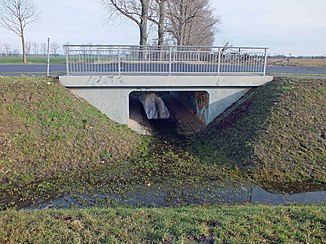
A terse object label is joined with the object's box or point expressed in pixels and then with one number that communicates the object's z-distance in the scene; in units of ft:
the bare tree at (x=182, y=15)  85.15
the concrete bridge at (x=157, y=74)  36.81
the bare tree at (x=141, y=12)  69.82
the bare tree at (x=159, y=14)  74.88
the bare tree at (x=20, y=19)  99.40
